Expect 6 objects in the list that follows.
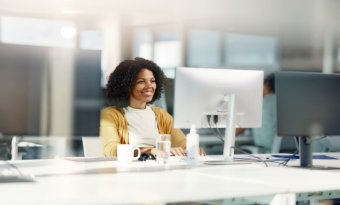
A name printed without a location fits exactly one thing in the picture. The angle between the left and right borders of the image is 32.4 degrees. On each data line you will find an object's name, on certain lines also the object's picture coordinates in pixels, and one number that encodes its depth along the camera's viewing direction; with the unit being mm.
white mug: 2607
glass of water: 2564
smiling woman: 3469
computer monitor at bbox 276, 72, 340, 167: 2506
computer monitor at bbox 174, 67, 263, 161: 2715
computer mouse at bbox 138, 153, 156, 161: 2795
